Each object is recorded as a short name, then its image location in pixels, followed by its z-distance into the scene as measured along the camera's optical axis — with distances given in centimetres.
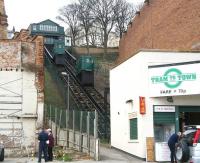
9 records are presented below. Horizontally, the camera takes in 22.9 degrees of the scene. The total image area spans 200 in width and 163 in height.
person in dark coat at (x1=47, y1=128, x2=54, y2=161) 2513
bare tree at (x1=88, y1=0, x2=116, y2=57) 7512
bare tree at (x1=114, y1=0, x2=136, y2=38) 7582
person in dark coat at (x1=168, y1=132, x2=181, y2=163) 2388
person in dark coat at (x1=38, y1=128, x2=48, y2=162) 2459
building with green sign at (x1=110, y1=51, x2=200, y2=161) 2564
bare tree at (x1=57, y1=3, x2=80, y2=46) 8075
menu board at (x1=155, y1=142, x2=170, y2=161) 2567
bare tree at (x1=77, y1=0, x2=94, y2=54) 7675
